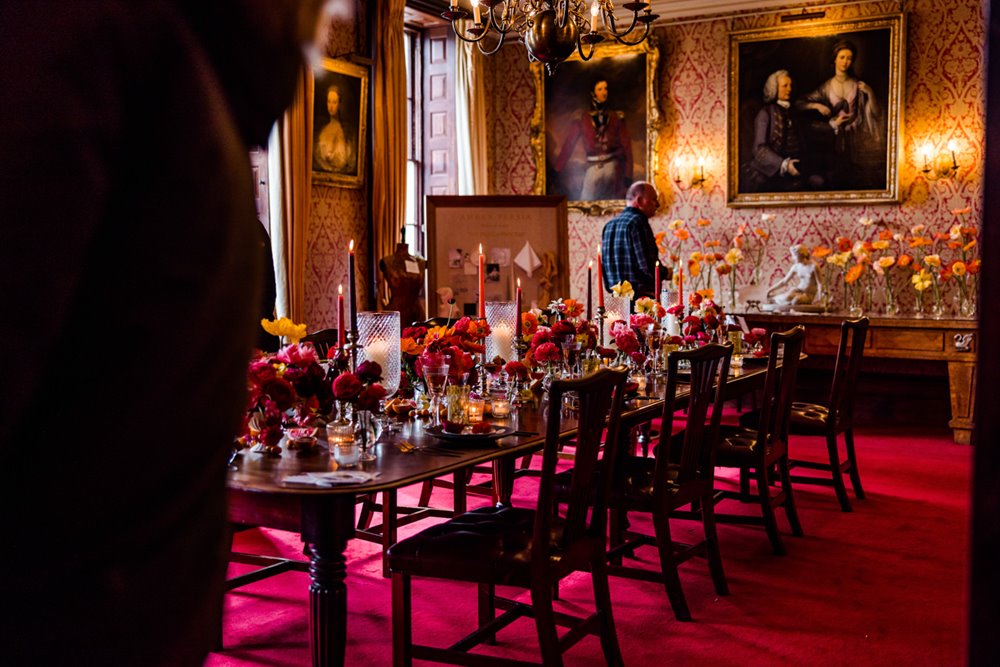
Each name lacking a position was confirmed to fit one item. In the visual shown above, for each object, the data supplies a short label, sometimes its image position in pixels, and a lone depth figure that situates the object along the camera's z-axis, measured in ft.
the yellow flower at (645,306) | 15.05
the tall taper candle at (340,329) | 8.53
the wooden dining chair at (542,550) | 8.18
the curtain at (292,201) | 22.09
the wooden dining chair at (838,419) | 15.49
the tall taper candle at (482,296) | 11.71
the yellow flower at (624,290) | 15.23
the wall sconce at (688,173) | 27.55
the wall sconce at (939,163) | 24.50
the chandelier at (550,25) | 13.57
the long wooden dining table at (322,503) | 7.24
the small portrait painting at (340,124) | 23.62
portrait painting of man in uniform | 28.30
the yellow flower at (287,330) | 8.84
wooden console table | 20.84
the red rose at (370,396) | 8.28
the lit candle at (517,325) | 11.58
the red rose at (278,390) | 7.98
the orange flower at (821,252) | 24.48
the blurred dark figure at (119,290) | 1.66
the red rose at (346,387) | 8.09
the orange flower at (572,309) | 13.80
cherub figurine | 24.61
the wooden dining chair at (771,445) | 13.15
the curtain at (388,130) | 24.97
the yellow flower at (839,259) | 24.08
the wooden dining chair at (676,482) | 10.89
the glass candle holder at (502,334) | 12.12
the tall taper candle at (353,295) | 8.44
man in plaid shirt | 21.88
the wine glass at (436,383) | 9.92
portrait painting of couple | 25.12
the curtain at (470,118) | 28.27
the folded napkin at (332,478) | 7.32
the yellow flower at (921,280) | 23.02
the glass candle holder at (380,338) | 9.41
